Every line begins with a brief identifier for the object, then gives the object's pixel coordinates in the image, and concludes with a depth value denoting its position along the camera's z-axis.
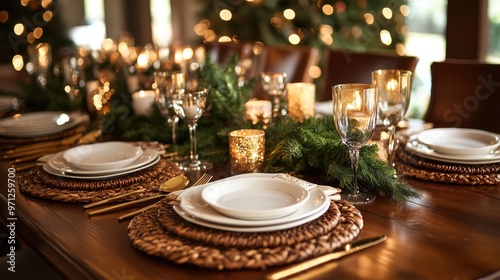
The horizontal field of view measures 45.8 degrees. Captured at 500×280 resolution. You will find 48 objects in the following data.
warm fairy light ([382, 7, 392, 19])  4.38
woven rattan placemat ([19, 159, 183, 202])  1.31
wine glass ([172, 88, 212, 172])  1.50
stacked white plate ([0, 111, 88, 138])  1.93
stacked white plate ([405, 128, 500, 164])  1.38
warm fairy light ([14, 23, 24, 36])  6.32
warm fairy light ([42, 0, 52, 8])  6.51
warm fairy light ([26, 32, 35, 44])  6.55
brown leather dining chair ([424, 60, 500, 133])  1.94
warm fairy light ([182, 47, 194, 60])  2.81
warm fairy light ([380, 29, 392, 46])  4.43
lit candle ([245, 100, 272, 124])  1.71
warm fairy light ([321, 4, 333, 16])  4.44
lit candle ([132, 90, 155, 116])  1.95
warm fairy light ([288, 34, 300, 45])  4.49
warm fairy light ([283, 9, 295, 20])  4.43
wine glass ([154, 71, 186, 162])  1.64
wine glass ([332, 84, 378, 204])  1.20
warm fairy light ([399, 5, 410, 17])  4.45
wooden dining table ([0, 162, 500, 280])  0.91
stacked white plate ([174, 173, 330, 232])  0.99
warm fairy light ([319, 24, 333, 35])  4.46
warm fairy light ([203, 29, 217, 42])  4.90
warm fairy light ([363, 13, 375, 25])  4.44
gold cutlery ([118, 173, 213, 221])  1.14
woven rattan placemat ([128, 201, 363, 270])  0.92
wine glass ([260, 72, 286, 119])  1.84
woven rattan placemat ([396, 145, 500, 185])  1.32
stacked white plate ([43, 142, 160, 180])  1.39
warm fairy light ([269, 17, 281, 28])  4.54
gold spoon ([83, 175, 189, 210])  1.26
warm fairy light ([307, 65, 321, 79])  4.47
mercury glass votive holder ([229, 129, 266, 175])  1.40
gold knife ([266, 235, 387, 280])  0.89
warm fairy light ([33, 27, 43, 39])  6.54
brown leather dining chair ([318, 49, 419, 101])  2.36
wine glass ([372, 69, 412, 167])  1.41
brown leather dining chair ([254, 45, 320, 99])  3.03
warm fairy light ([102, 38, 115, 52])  3.93
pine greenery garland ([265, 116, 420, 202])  1.27
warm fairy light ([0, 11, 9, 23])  6.27
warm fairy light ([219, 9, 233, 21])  4.73
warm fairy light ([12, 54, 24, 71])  2.77
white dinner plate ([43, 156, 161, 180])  1.38
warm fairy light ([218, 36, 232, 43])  4.78
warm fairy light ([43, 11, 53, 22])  6.52
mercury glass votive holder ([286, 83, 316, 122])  1.81
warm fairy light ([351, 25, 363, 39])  4.52
